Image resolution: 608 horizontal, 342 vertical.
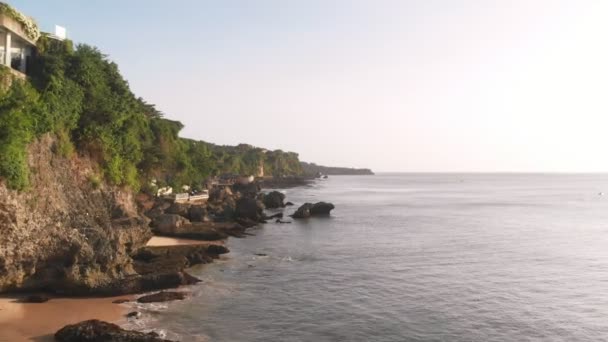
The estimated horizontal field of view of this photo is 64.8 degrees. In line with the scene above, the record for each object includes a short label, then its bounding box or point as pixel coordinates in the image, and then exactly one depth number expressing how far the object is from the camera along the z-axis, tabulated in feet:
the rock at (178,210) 184.20
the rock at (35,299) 80.02
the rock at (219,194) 253.85
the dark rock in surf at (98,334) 65.10
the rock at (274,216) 228.55
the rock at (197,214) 187.01
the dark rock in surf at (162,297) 84.55
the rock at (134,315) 75.76
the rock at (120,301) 83.35
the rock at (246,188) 353.51
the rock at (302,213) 235.61
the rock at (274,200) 291.79
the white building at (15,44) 101.45
